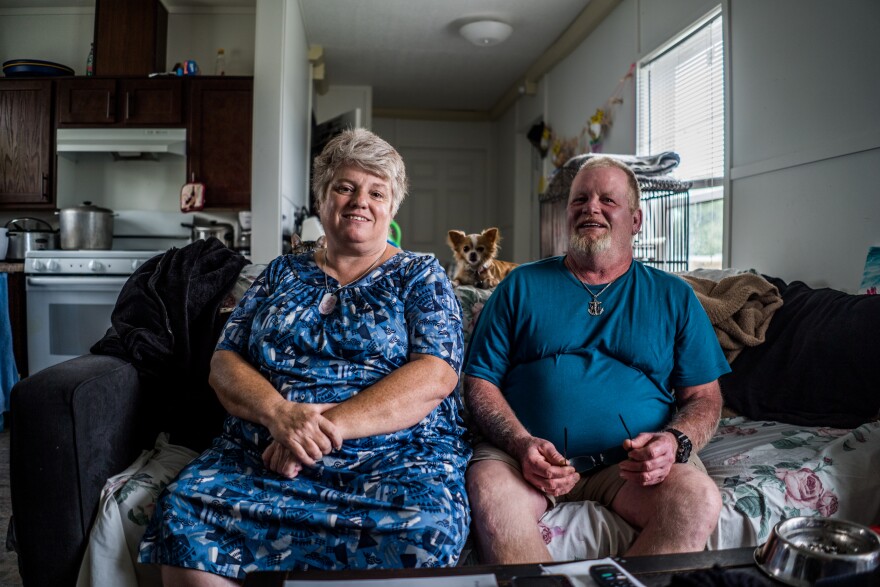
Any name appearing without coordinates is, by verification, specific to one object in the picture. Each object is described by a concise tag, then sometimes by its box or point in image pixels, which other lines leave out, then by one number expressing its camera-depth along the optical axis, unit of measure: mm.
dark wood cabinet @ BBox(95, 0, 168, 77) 4422
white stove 3885
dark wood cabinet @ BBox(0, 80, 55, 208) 4379
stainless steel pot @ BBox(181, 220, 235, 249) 4359
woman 1161
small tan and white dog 3455
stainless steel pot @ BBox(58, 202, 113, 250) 4191
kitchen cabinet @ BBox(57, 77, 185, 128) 4312
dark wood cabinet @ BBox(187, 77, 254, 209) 4293
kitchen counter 3959
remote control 796
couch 1286
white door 7594
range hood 4281
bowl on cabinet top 4355
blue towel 3363
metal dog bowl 740
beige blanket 1866
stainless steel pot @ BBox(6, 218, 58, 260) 4125
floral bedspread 1322
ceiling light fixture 4785
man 1286
